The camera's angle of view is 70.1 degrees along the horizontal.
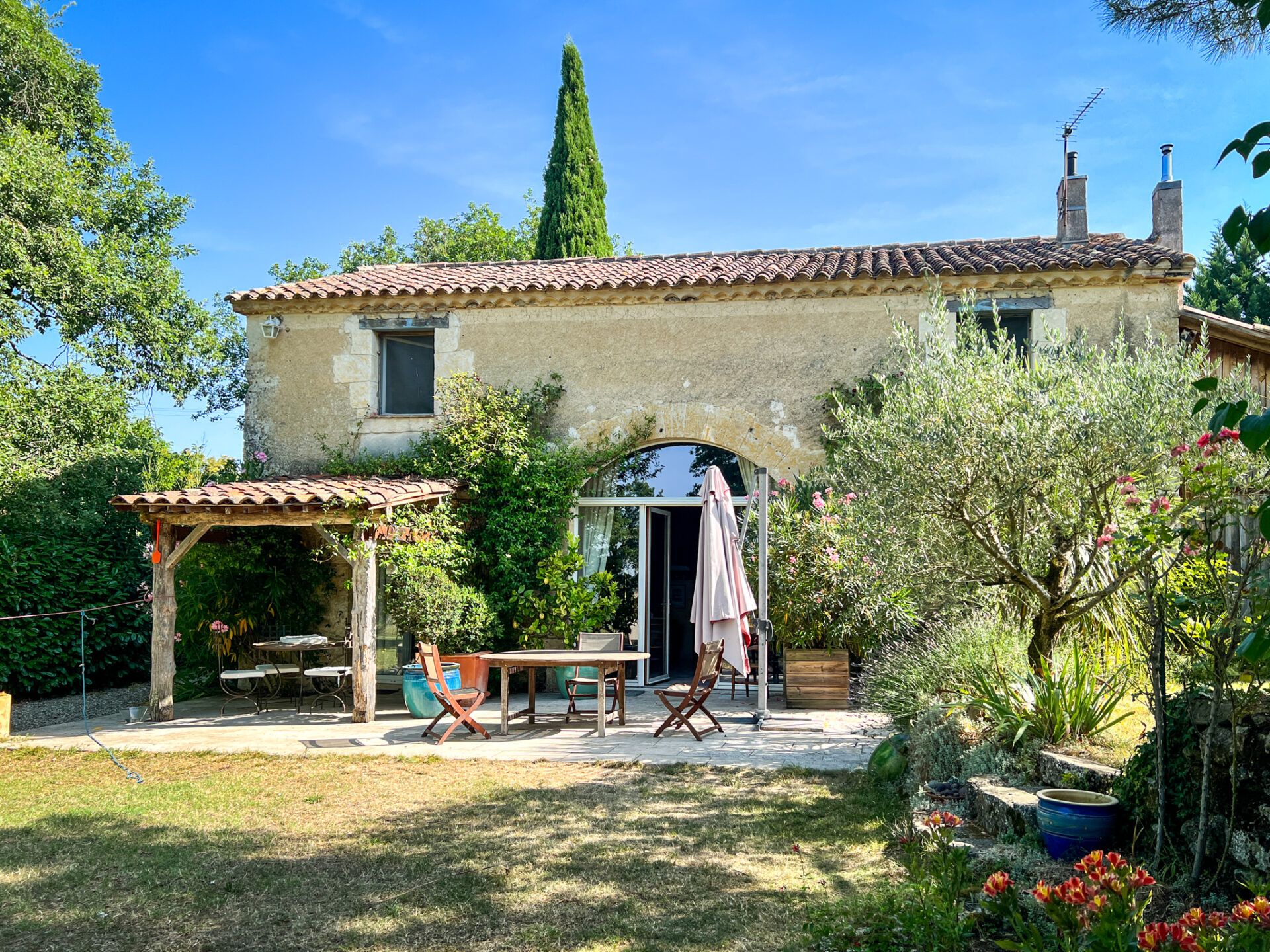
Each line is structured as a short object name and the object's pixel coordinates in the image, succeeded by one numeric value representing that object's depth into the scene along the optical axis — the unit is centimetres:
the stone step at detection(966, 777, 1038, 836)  410
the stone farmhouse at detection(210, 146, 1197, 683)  1082
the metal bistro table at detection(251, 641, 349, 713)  946
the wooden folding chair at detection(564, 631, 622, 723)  891
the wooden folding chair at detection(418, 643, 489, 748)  773
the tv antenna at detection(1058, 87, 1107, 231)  1207
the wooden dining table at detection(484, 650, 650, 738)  776
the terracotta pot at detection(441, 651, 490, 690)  897
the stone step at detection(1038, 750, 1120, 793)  408
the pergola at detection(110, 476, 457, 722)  877
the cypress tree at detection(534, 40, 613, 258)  1984
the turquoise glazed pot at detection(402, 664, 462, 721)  913
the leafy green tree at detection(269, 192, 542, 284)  2570
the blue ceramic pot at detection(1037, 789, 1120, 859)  368
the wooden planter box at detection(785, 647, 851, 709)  934
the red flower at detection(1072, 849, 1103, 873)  243
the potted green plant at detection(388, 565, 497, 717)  920
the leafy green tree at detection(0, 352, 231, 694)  1048
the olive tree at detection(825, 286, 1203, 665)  510
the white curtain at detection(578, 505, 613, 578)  1172
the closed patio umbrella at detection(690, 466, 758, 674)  791
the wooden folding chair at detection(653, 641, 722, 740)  762
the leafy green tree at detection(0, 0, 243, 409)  1490
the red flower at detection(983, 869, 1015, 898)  256
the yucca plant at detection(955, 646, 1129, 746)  486
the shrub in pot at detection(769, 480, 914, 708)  932
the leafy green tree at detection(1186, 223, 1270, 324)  2316
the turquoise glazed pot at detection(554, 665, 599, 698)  1021
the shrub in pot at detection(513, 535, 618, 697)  1088
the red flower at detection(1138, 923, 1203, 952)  203
